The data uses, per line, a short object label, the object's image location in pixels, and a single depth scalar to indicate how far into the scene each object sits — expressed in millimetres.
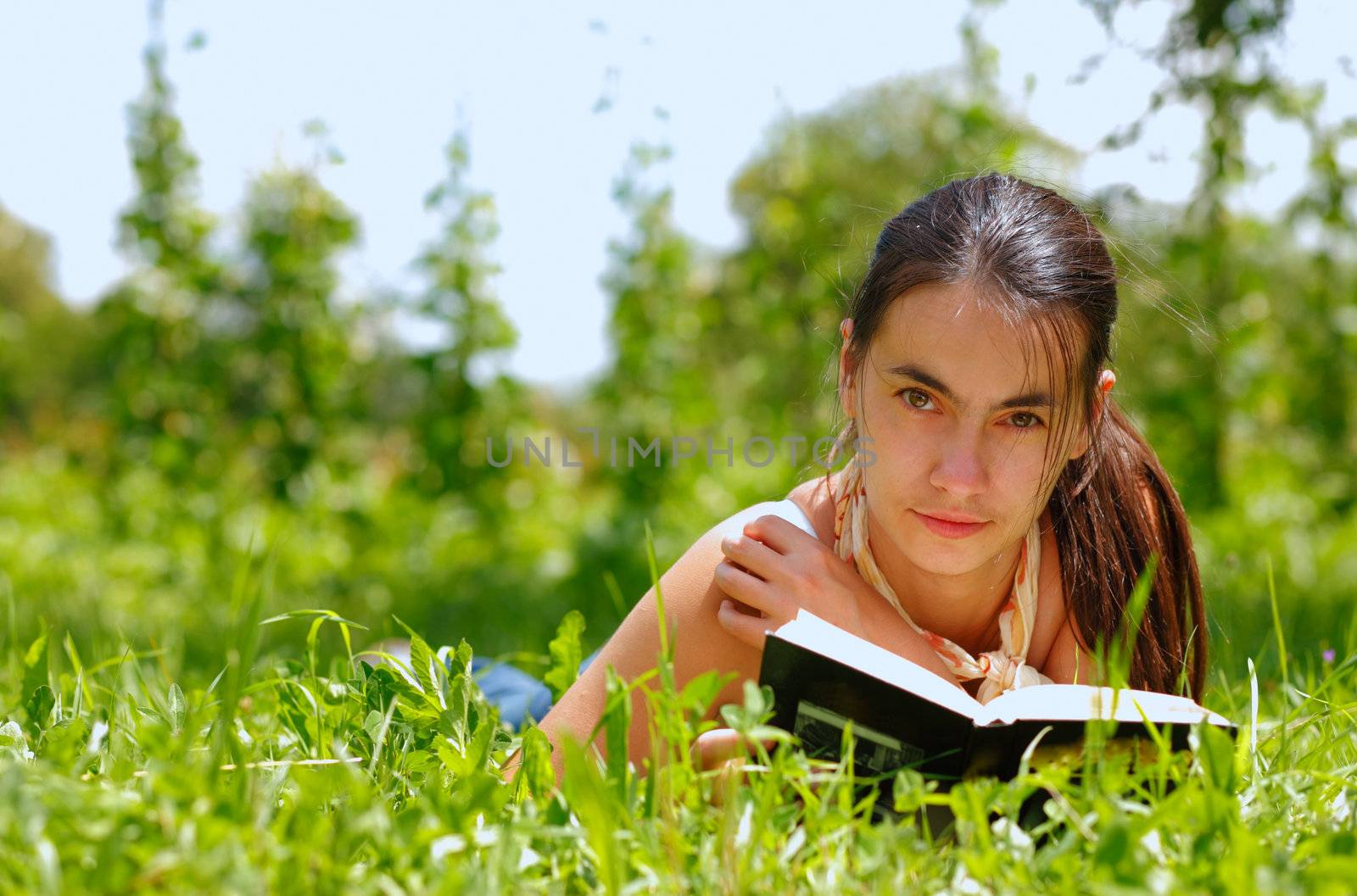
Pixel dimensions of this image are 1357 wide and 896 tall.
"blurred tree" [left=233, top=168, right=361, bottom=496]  4836
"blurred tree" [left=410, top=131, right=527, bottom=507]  4562
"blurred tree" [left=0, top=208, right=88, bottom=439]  8734
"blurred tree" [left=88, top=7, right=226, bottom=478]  4891
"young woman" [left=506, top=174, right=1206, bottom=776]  1600
